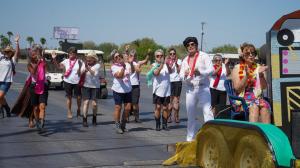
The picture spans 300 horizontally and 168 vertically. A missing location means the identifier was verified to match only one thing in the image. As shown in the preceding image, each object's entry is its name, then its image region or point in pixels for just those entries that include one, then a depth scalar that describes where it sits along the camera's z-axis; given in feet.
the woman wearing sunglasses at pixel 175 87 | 40.80
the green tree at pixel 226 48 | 350.43
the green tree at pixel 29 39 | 483.51
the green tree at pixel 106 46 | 393.21
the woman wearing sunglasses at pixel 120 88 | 35.58
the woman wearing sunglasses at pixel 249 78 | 20.67
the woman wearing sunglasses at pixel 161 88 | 36.50
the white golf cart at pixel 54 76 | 79.77
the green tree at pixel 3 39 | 447.83
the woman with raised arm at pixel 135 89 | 39.72
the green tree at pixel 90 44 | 391.12
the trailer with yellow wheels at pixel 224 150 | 16.07
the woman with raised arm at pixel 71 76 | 43.34
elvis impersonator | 27.02
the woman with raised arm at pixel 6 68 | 39.60
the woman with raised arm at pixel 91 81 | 39.09
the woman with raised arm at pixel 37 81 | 34.12
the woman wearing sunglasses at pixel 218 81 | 36.81
